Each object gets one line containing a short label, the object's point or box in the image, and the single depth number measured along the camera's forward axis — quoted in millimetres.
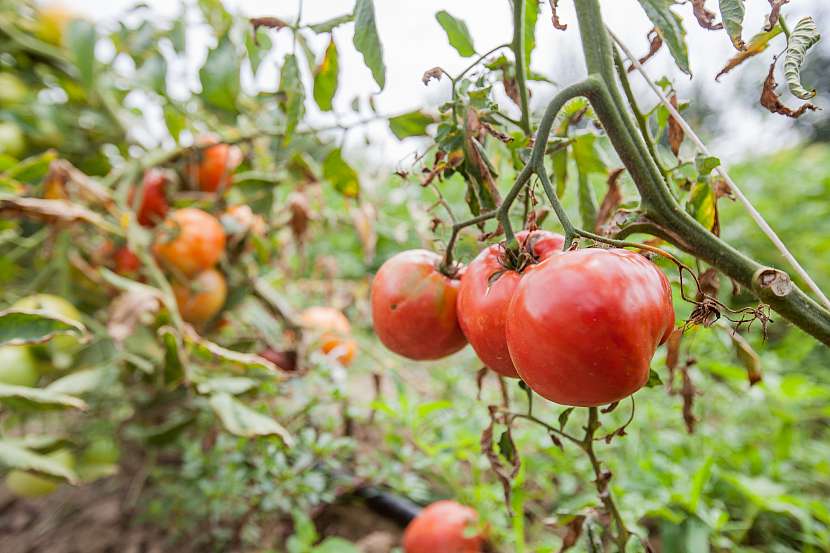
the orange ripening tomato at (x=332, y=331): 976
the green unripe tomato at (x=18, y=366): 770
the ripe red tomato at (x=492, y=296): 384
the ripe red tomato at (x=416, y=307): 466
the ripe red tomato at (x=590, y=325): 316
